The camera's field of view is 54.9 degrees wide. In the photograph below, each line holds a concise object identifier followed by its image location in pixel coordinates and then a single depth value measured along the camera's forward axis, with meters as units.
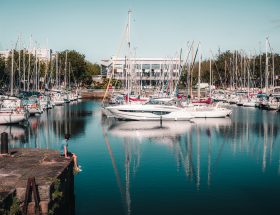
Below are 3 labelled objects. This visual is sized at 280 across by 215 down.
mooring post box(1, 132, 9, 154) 15.01
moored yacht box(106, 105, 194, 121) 38.73
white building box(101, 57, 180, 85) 60.55
